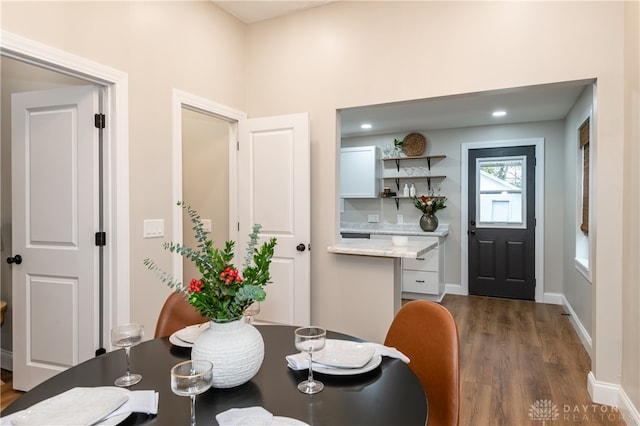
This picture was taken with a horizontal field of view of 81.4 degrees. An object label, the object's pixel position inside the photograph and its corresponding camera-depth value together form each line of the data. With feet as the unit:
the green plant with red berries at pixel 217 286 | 3.50
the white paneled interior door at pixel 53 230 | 7.55
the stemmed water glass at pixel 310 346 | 3.52
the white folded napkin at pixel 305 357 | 3.90
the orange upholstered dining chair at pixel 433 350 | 4.08
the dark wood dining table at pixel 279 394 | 3.05
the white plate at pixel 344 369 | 3.74
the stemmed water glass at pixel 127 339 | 3.71
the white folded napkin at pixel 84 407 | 2.84
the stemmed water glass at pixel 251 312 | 5.13
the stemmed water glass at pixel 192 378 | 2.83
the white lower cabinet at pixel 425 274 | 16.31
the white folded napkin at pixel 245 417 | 2.85
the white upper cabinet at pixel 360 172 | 18.53
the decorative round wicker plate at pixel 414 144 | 18.44
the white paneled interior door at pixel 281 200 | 9.86
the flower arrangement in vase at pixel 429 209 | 17.60
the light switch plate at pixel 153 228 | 8.02
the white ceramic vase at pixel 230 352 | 3.45
